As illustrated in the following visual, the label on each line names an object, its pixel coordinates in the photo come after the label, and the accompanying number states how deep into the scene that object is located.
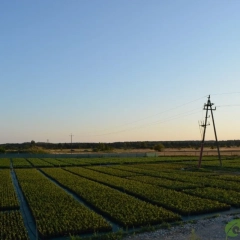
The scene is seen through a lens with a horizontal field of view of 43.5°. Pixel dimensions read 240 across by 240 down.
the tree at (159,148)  102.84
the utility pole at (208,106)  35.25
